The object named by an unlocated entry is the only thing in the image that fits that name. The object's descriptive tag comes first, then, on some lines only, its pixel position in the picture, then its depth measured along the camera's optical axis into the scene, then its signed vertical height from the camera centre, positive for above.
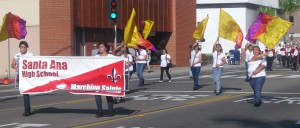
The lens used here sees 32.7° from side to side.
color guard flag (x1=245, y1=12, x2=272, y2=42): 15.23 +0.79
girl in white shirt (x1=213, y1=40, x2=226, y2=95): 16.35 -0.41
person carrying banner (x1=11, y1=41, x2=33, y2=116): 11.81 -0.30
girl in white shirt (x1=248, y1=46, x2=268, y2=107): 13.29 -0.54
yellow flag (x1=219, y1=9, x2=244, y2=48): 16.83 +0.81
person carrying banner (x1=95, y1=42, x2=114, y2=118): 11.41 -1.02
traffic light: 19.55 +1.62
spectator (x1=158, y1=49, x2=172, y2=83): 22.03 -0.32
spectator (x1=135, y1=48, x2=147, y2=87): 20.05 -0.37
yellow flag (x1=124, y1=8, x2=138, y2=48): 14.45 +0.62
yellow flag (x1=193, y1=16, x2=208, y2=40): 19.49 +0.78
